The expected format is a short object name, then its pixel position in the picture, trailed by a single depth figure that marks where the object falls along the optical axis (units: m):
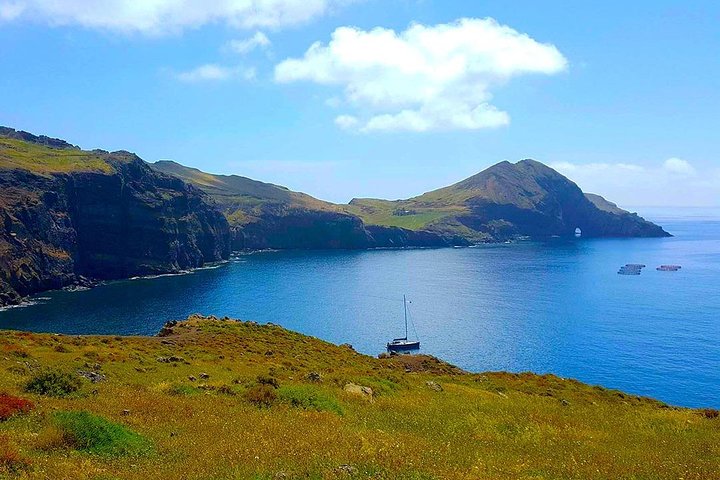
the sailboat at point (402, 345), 116.62
